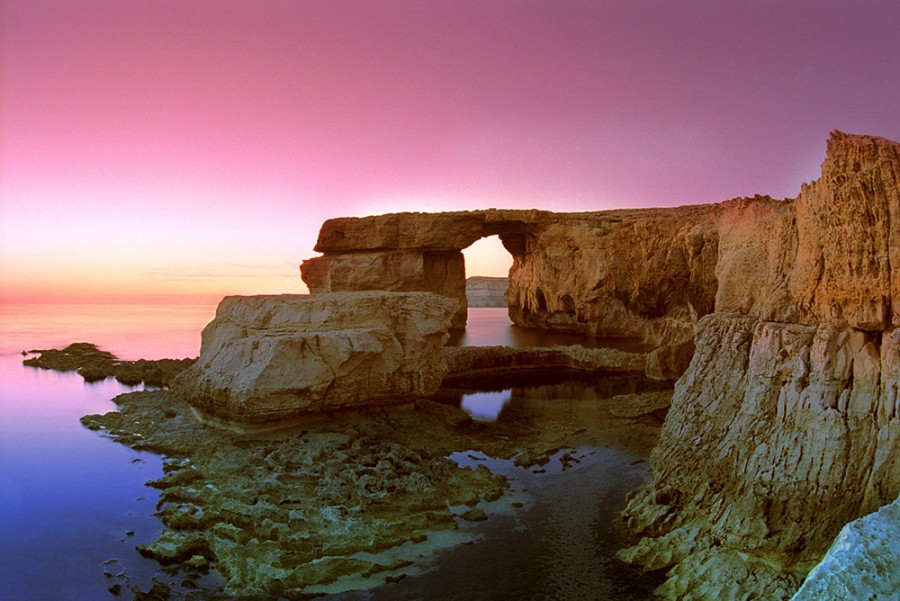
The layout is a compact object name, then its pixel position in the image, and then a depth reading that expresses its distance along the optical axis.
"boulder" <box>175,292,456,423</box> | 14.19
